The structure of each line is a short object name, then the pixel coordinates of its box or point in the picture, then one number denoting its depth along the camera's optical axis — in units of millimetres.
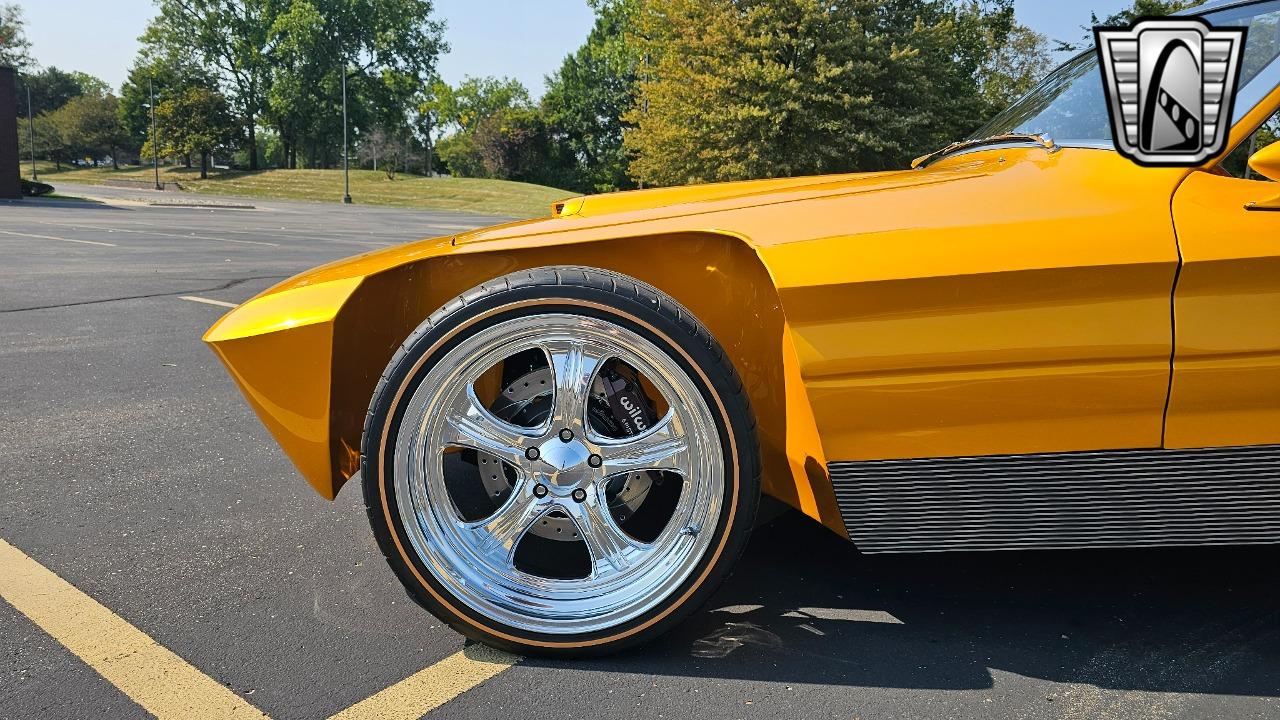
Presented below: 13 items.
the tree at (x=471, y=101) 66562
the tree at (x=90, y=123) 67875
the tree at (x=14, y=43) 64500
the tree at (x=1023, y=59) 35381
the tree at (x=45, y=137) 68188
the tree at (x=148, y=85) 62531
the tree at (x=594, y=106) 56906
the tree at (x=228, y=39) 63781
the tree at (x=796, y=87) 17125
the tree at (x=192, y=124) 57375
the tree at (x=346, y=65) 63531
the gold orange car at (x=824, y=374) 1778
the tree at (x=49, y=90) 82562
